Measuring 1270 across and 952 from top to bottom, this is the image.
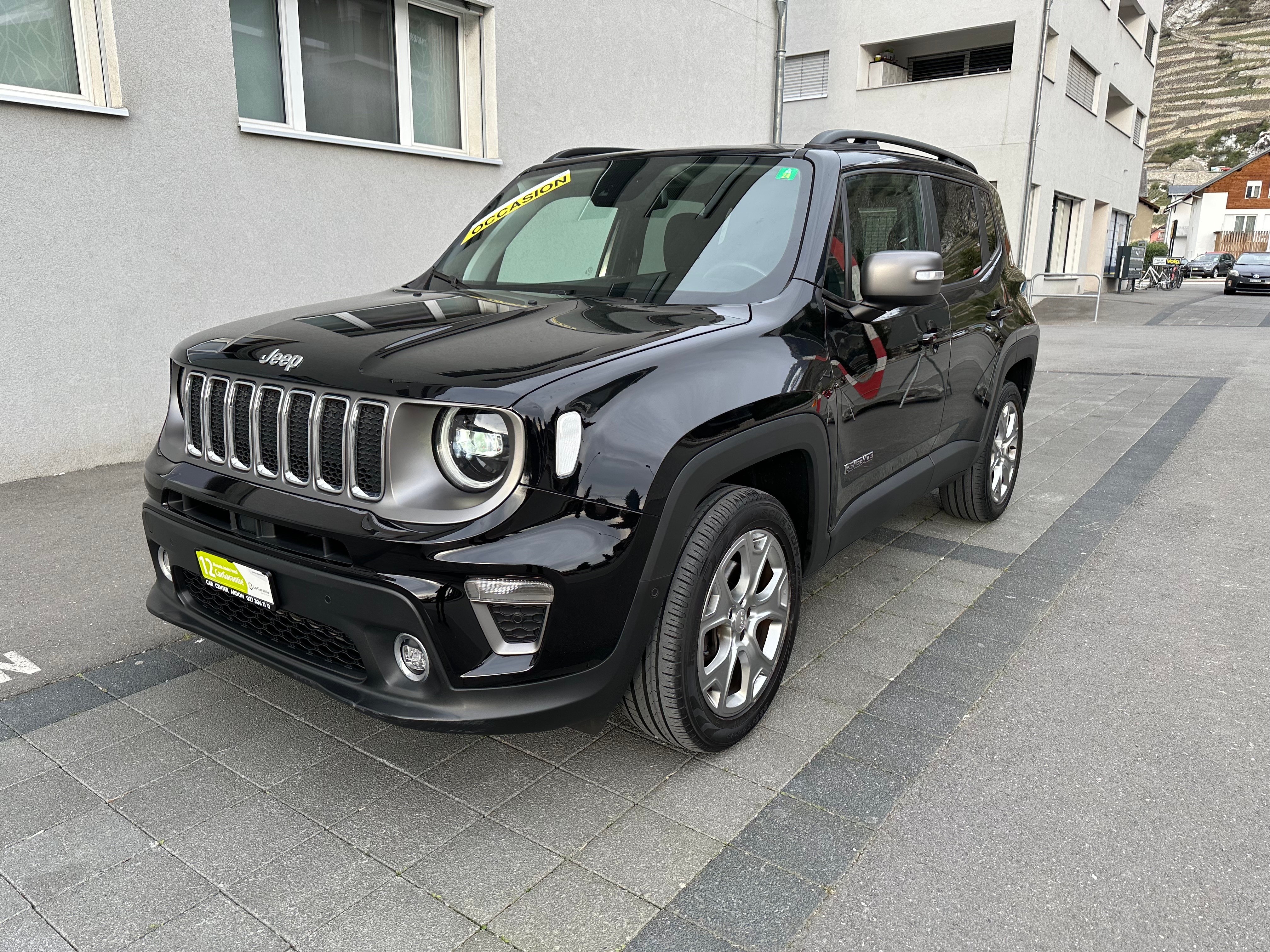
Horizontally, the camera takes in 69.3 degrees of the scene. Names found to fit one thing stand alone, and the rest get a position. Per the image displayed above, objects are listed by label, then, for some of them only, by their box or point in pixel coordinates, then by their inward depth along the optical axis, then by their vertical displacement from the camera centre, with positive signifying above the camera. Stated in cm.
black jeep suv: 210 -51
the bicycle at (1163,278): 3394 -74
